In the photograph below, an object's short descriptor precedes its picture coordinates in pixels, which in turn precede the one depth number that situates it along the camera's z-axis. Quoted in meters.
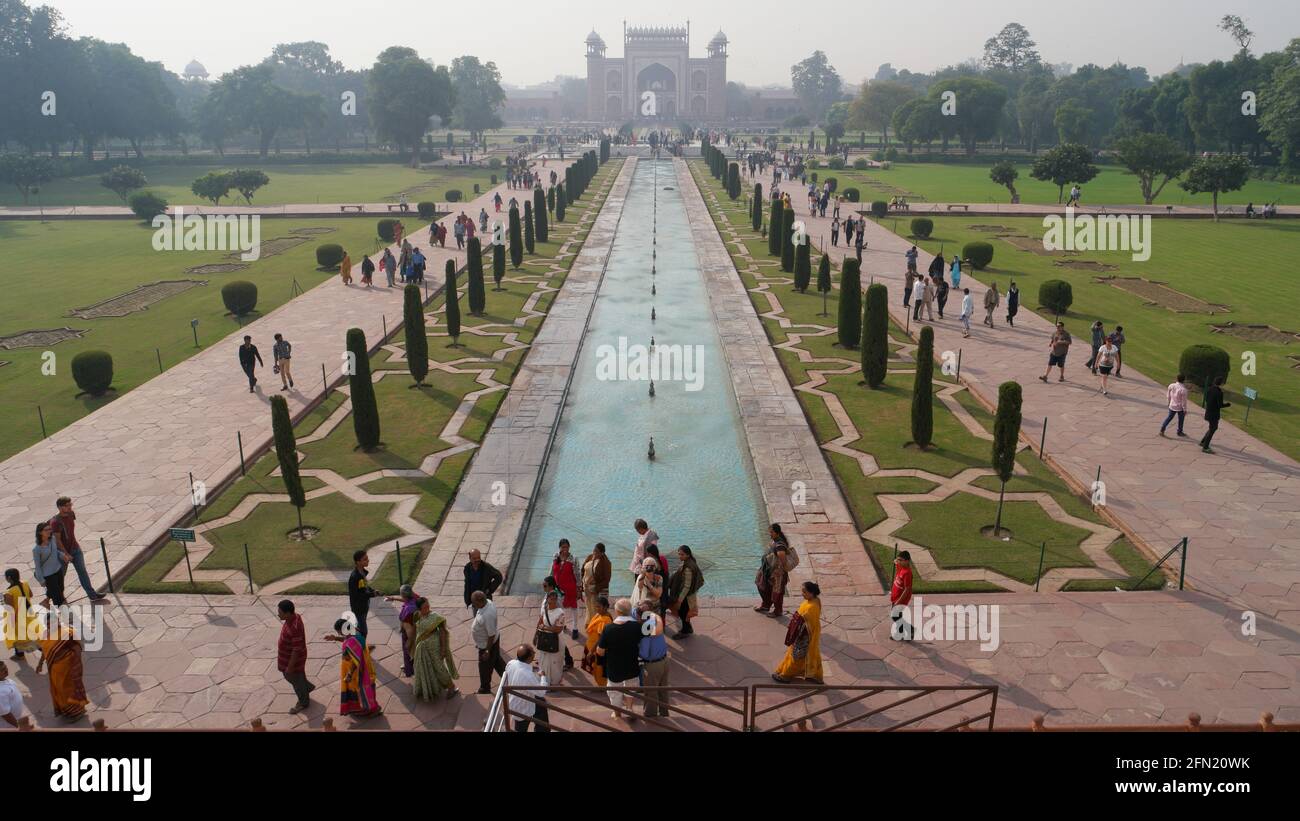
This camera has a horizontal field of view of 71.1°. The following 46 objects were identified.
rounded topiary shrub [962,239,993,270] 31.11
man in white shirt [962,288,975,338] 22.19
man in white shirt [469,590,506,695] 9.02
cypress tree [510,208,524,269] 31.69
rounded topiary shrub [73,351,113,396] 18.44
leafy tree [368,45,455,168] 74.50
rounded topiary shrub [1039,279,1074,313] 24.61
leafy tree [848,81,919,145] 94.62
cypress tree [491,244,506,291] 28.75
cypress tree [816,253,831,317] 26.69
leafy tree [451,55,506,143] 100.88
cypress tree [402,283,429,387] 18.52
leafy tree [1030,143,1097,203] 45.62
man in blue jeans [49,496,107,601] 10.55
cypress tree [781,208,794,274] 31.50
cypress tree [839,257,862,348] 21.17
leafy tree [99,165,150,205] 49.00
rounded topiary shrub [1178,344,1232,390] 18.12
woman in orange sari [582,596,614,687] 9.04
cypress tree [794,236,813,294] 27.70
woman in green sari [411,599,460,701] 8.76
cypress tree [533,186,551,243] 36.81
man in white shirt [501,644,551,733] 7.83
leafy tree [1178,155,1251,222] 41.75
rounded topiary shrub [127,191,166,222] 43.69
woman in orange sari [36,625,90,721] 8.61
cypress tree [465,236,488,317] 24.67
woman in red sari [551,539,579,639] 10.29
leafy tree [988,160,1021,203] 49.38
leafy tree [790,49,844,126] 165.75
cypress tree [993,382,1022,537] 12.84
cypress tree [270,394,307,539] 12.50
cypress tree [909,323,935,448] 15.29
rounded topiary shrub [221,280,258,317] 25.16
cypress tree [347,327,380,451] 15.12
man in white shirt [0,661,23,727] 8.02
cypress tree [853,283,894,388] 18.33
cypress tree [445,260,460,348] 21.97
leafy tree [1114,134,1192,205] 45.88
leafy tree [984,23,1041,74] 121.06
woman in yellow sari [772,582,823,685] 9.01
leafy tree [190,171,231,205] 47.03
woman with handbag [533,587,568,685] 8.86
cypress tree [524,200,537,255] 34.97
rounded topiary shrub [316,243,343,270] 31.48
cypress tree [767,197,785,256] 32.88
